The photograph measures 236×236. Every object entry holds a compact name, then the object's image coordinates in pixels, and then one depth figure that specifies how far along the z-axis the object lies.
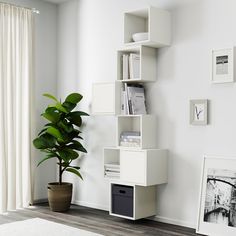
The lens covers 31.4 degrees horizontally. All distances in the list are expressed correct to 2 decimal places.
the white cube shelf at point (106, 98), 4.64
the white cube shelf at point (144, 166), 4.26
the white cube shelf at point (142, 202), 4.36
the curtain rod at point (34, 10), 5.42
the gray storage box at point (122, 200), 4.41
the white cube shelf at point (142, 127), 4.40
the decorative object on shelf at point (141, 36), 4.40
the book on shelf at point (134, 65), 4.48
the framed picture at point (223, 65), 3.92
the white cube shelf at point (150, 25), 4.27
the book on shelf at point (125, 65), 4.55
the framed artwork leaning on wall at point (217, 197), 3.85
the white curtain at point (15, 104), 5.12
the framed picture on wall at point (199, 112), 4.14
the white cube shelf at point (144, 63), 4.41
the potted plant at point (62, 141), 5.08
